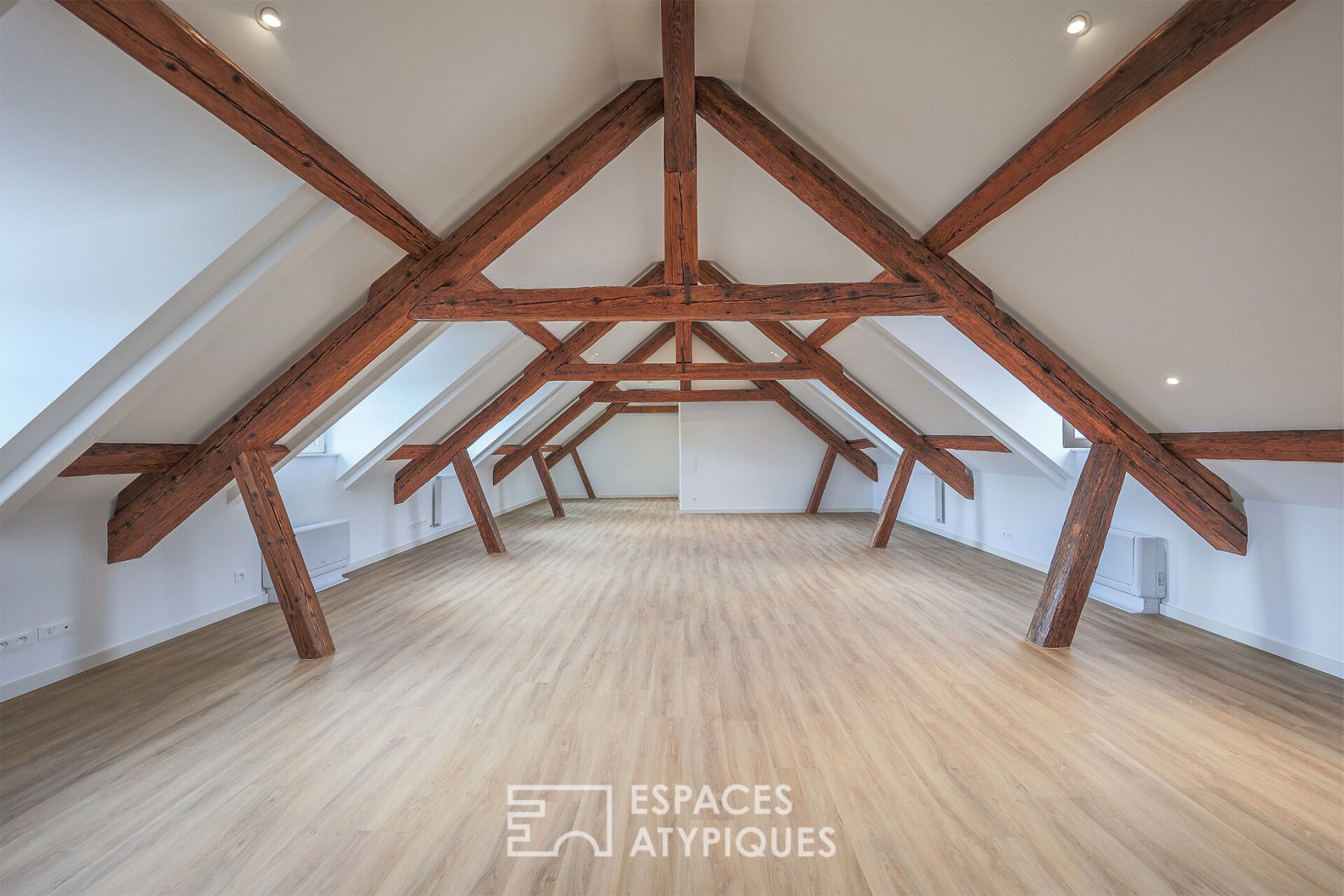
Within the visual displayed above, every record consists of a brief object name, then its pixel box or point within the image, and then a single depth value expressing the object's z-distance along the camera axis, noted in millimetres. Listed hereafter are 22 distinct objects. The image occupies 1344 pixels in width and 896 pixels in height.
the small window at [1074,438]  5621
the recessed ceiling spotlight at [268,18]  2066
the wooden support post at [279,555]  3807
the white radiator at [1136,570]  4691
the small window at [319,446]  6004
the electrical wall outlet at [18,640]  3230
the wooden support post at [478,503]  7488
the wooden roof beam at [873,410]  6930
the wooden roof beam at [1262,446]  2994
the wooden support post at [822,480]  10859
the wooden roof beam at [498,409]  7051
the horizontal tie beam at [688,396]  10367
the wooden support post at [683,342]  7451
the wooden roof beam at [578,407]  9477
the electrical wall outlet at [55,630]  3420
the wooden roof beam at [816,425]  10227
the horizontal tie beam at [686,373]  7301
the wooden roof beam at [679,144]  3020
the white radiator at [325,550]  5512
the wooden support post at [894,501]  7703
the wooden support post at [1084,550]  3955
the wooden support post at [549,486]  11195
